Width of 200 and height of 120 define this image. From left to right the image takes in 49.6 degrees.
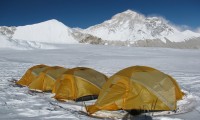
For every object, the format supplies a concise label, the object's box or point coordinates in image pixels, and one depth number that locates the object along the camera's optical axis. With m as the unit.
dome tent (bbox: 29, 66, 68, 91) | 11.21
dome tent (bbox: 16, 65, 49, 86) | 12.68
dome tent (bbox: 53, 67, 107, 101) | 9.40
